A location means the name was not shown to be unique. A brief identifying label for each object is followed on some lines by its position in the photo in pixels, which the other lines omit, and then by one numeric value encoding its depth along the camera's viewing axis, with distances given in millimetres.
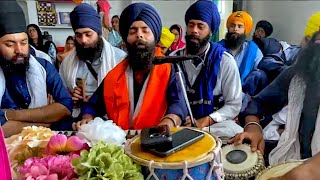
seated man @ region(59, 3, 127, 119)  2928
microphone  1636
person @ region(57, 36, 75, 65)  5596
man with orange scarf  2078
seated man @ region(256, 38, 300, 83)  3527
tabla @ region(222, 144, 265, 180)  1482
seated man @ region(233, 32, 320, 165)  1690
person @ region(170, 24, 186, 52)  6479
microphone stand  1666
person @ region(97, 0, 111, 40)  6643
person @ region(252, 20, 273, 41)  6133
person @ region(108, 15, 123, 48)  6472
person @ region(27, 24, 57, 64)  6164
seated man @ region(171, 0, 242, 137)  2596
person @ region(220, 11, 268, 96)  3510
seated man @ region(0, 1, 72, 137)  2189
